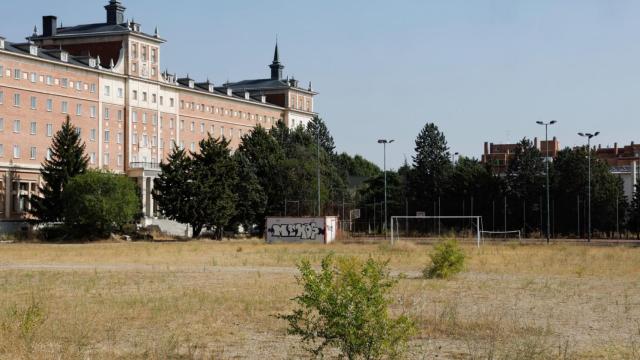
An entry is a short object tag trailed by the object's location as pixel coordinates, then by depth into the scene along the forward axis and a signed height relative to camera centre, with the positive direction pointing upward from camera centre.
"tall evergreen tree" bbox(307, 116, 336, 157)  141.75 +12.31
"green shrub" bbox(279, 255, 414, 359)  14.02 -1.45
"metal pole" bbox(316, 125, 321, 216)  136.30 +12.86
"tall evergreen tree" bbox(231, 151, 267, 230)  99.25 +1.92
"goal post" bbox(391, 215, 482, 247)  90.00 -0.87
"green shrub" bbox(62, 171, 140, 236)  86.88 +1.07
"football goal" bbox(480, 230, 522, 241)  89.14 -1.91
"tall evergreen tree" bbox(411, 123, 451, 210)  112.00 +5.96
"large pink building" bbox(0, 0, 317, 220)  99.19 +13.52
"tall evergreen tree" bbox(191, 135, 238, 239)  92.62 +3.05
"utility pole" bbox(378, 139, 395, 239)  103.25 +8.00
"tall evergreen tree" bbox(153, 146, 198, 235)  92.94 +2.39
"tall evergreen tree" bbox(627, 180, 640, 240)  91.62 -0.04
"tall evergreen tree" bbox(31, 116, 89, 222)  91.94 +4.43
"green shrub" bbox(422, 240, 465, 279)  35.03 -1.75
